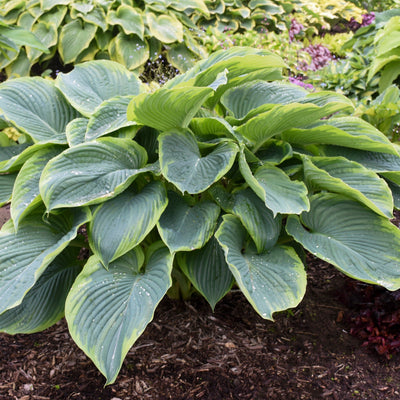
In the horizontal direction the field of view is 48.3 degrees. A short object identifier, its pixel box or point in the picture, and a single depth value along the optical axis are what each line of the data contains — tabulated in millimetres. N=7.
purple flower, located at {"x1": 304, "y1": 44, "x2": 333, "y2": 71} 6134
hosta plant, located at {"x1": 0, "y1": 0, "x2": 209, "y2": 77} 4816
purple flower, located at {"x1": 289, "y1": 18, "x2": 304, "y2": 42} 6848
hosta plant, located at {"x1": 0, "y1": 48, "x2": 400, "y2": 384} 1623
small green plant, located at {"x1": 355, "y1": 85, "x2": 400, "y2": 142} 2969
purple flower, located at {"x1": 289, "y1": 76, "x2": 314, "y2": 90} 4273
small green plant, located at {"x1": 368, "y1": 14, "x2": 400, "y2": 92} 3926
